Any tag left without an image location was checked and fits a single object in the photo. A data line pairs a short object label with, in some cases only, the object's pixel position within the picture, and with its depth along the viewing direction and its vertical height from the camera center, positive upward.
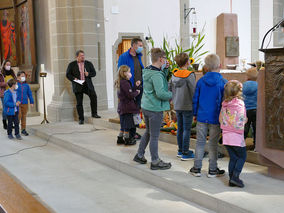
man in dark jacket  8.79 -0.20
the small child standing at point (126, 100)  5.94 -0.49
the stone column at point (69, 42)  9.42 +0.70
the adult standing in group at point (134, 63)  6.78 +0.10
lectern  4.09 -0.52
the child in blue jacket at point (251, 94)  5.06 -0.37
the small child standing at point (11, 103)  7.57 -0.61
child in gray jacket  4.92 -0.39
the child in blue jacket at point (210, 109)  4.30 -0.47
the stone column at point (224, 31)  12.40 +1.16
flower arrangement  7.10 +0.05
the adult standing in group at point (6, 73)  10.18 -0.04
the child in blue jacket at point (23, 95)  8.17 -0.50
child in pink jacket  4.05 -0.63
